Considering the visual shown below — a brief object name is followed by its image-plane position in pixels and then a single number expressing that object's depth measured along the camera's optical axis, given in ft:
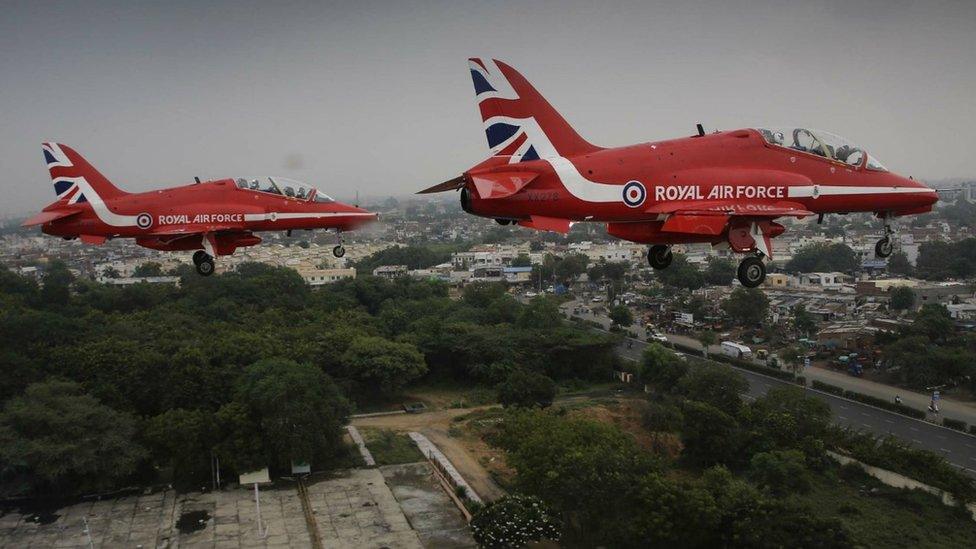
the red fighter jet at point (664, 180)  44.24
